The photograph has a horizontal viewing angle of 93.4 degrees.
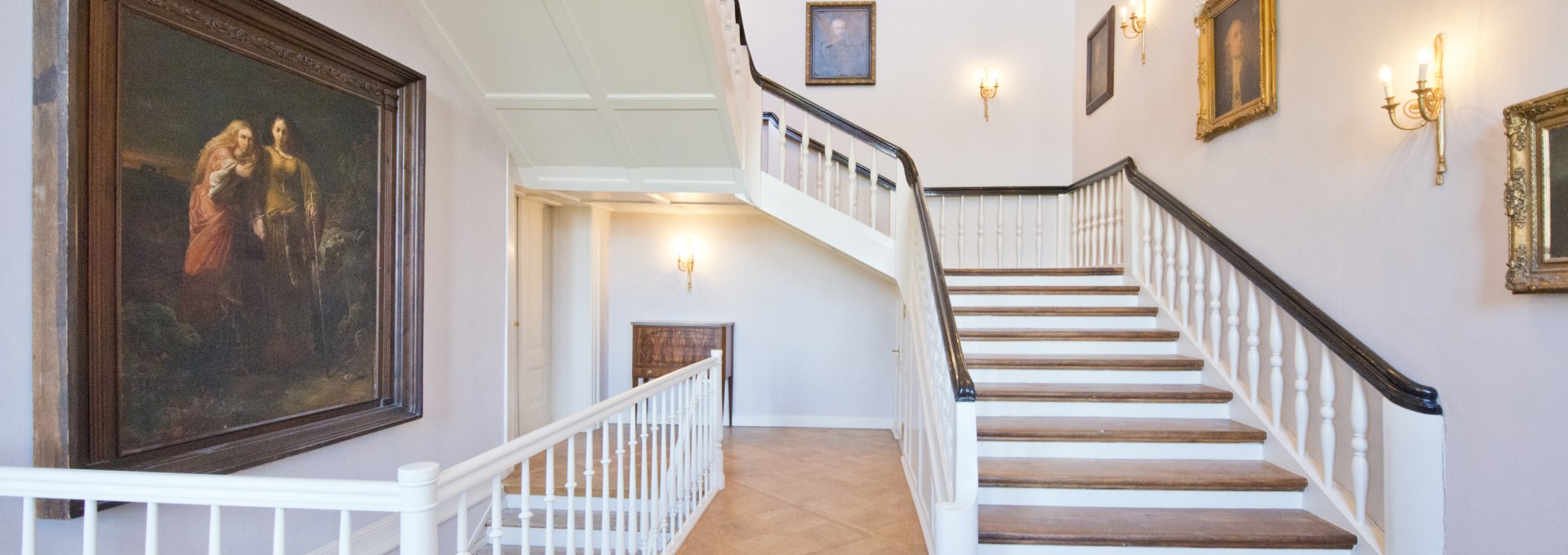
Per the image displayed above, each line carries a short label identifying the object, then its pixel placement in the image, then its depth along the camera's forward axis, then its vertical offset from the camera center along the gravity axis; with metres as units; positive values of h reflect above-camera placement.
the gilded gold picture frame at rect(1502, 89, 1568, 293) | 1.96 +0.23
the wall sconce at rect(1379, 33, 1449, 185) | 2.39 +0.60
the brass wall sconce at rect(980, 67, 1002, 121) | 6.31 +1.67
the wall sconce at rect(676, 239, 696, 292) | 6.29 +0.18
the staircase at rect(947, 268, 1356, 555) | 2.82 -0.75
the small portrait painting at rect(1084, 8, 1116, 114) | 5.42 +1.63
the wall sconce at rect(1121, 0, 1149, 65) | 4.84 +1.70
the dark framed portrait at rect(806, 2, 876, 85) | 6.49 +2.08
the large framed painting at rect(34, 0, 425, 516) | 1.83 +0.14
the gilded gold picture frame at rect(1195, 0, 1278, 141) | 3.45 +1.07
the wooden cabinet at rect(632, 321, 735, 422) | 6.00 -0.53
